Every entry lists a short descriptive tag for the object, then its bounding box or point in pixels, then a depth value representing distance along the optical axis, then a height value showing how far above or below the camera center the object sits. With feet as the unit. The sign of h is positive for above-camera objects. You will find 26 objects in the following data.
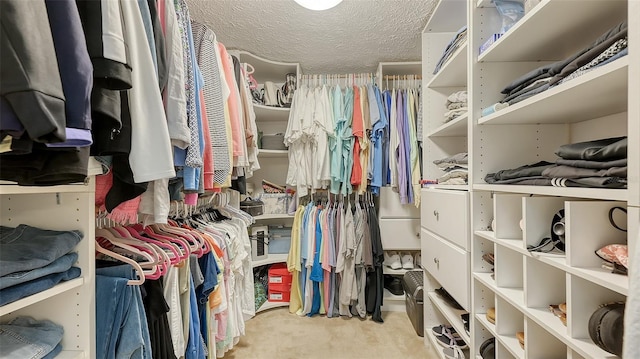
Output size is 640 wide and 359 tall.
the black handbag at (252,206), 7.64 -0.62
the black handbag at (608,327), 2.23 -1.15
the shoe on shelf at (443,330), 5.88 -3.04
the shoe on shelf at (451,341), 5.44 -3.05
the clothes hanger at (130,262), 2.97 -0.85
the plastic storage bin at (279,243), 8.36 -1.74
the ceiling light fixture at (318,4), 4.79 +3.01
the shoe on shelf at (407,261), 8.06 -2.19
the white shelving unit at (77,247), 2.68 -0.61
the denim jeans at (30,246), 2.24 -0.53
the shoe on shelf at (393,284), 8.20 -2.92
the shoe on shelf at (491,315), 4.03 -1.87
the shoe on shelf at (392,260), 8.02 -2.17
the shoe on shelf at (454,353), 5.17 -3.11
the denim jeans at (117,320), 2.86 -1.38
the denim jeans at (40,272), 2.11 -0.71
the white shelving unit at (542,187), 2.48 +0.07
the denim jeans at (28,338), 2.28 -1.31
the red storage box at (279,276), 8.24 -2.66
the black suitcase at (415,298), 6.73 -2.78
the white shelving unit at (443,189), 4.66 -0.11
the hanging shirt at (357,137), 7.60 +1.22
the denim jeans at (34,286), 2.13 -0.82
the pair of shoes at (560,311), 2.92 -1.36
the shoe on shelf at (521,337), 3.53 -1.92
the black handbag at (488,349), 4.06 -2.36
